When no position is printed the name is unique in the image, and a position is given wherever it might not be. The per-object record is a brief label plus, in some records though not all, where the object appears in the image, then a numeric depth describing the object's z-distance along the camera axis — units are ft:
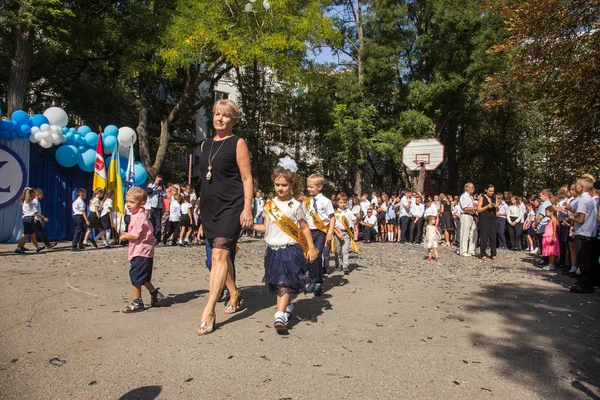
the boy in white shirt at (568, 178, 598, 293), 25.29
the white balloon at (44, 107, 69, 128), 47.80
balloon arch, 45.47
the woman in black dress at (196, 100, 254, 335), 15.23
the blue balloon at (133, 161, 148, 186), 55.01
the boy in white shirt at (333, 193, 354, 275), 30.53
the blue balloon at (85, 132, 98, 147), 51.26
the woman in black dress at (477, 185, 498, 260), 39.70
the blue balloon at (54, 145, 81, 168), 49.08
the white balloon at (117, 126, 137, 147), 52.95
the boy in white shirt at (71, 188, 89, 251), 41.88
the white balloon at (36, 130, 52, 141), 46.01
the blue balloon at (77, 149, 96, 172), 50.75
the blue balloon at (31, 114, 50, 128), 46.73
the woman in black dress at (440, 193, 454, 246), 59.41
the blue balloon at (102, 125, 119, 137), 51.71
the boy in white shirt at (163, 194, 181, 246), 48.16
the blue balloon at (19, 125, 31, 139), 45.47
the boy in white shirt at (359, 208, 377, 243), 64.10
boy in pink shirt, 17.91
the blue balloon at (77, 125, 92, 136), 51.47
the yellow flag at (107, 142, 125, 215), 49.49
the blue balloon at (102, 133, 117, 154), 50.75
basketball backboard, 78.89
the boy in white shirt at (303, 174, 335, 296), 23.91
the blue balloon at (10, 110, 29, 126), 45.24
